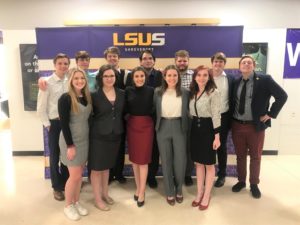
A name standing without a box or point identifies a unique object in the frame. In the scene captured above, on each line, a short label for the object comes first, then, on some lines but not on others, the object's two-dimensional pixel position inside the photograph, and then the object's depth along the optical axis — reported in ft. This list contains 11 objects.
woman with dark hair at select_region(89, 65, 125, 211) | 8.93
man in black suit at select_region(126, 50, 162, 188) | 10.62
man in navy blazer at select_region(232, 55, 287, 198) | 10.25
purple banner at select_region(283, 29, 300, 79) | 14.93
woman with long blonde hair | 8.31
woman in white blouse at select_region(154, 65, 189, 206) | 9.55
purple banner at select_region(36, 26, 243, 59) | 11.75
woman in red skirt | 9.47
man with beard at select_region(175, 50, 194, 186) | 10.51
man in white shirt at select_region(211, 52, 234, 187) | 10.50
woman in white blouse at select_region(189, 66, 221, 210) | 9.31
